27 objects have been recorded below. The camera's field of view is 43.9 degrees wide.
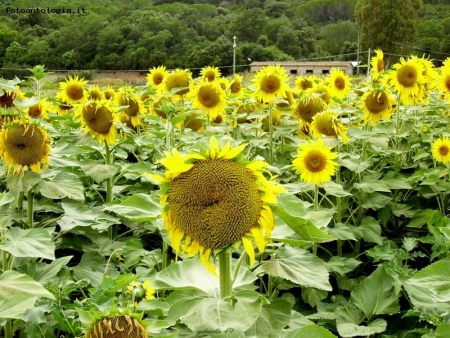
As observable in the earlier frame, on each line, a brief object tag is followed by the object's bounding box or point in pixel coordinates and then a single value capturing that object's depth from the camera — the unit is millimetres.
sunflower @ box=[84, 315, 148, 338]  1145
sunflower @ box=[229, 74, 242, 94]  5289
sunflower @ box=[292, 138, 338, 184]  2766
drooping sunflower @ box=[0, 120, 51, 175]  2371
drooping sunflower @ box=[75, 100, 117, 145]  3039
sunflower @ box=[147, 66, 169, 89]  5121
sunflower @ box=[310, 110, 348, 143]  3260
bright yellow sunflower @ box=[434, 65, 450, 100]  4156
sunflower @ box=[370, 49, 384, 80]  4486
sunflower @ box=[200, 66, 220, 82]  5008
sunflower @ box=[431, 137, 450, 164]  3252
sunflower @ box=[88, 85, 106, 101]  4206
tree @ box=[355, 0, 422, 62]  34125
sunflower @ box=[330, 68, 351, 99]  4699
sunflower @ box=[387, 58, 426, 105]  3906
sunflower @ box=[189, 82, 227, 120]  4094
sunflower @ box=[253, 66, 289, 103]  3998
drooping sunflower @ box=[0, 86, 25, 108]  2979
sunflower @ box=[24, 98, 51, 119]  3869
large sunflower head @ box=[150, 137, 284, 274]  1264
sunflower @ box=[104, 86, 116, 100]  4535
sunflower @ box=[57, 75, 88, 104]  4664
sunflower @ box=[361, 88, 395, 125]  3625
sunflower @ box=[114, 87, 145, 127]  3963
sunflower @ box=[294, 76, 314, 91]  4832
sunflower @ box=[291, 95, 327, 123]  3643
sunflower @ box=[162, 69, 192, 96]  4570
